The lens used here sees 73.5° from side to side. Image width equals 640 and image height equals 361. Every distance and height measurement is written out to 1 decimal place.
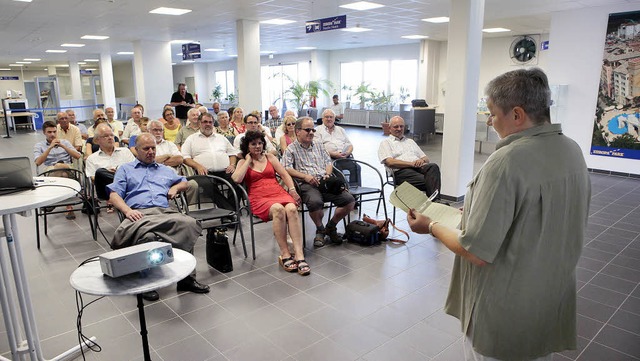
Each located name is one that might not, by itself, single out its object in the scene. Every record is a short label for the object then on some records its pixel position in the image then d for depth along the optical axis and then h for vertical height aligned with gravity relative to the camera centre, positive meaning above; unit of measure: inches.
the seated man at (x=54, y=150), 221.1 -30.7
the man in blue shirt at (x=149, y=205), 124.4 -35.6
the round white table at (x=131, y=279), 63.0 -28.7
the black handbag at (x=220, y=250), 144.6 -53.4
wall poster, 282.5 -3.0
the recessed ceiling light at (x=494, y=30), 436.1 +58.2
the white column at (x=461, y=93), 218.4 -2.8
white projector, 64.1 -25.2
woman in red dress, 149.6 -39.0
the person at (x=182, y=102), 343.6 -9.7
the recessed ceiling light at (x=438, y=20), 360.0 +57.7
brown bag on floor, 173.5 -55.6
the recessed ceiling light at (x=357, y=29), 430.0 +59.7
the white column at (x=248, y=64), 350.0 +20.6
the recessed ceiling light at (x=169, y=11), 310.7 +57.0
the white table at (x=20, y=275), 81.5 -36.5
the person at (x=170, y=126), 258.5 -21.6
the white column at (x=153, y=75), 482.6 +16.6
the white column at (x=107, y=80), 642.2 +15.5
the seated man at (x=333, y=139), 216.8 -25.6
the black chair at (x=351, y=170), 194.2 -36.7
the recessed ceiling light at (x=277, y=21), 362.2 +57.2
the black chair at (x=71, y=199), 171.6 -42.3
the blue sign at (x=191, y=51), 439.4 +39.6
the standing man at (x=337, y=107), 575.7 -24.8
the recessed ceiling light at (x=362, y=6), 292.7 +57.1
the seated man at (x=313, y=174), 168.6 -33.8
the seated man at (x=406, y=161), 190.1 -32.5
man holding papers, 50.7 -16.9
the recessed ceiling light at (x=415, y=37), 513.1 +61.1
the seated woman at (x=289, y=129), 227.0 -21.1
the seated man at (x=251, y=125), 219.3 -18.8
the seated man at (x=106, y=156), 180.7 -28.1
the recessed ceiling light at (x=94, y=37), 467.5 +58.0
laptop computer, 84.9 -16.5
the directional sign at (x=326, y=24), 305.9 +46.8
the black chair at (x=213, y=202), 150.9 -41.5
